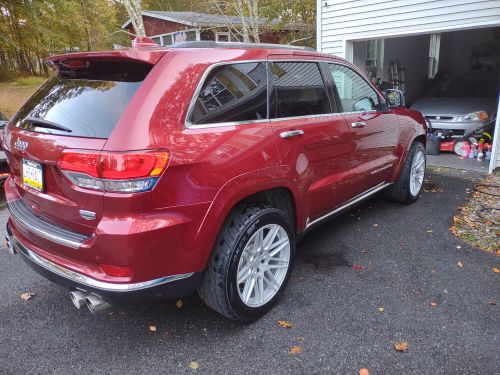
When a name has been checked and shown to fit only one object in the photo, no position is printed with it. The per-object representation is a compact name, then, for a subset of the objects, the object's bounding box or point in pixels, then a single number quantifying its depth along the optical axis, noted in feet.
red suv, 6.77
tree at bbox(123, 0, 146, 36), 35.52
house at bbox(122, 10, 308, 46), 59.62
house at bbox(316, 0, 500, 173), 21.72
